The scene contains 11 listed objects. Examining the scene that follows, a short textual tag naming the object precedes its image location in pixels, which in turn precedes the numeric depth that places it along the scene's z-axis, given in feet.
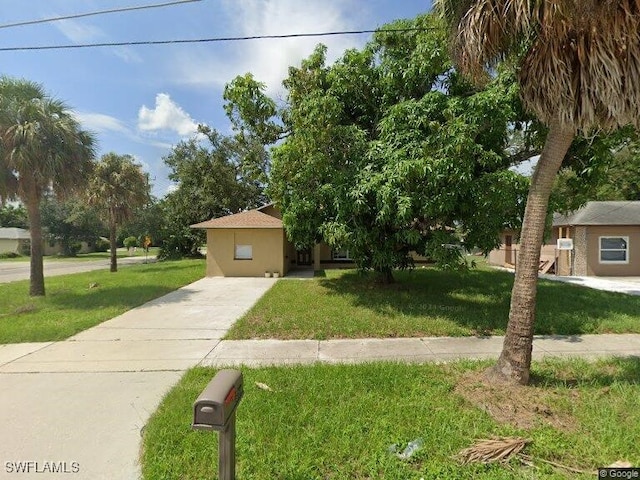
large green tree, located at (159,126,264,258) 93.40
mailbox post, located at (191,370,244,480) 6.72
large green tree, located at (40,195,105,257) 123.03
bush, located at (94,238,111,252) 154.39
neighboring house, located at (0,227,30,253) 138.82
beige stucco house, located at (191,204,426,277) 54.44
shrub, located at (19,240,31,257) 141.80
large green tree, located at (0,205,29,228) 179.83
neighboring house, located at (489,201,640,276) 51.57
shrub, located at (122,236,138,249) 141.65
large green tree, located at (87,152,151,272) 62.13
